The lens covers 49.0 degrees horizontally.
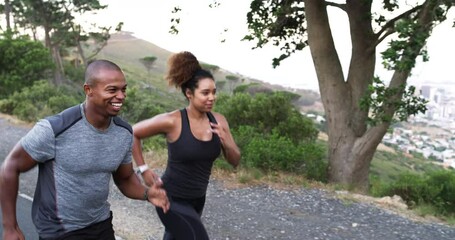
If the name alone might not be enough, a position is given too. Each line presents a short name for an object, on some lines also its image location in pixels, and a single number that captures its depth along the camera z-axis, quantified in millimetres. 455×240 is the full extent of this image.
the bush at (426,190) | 8320
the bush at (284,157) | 8633
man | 2297
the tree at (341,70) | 9312
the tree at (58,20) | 35844
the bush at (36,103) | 15711
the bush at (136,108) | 19844
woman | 3195
